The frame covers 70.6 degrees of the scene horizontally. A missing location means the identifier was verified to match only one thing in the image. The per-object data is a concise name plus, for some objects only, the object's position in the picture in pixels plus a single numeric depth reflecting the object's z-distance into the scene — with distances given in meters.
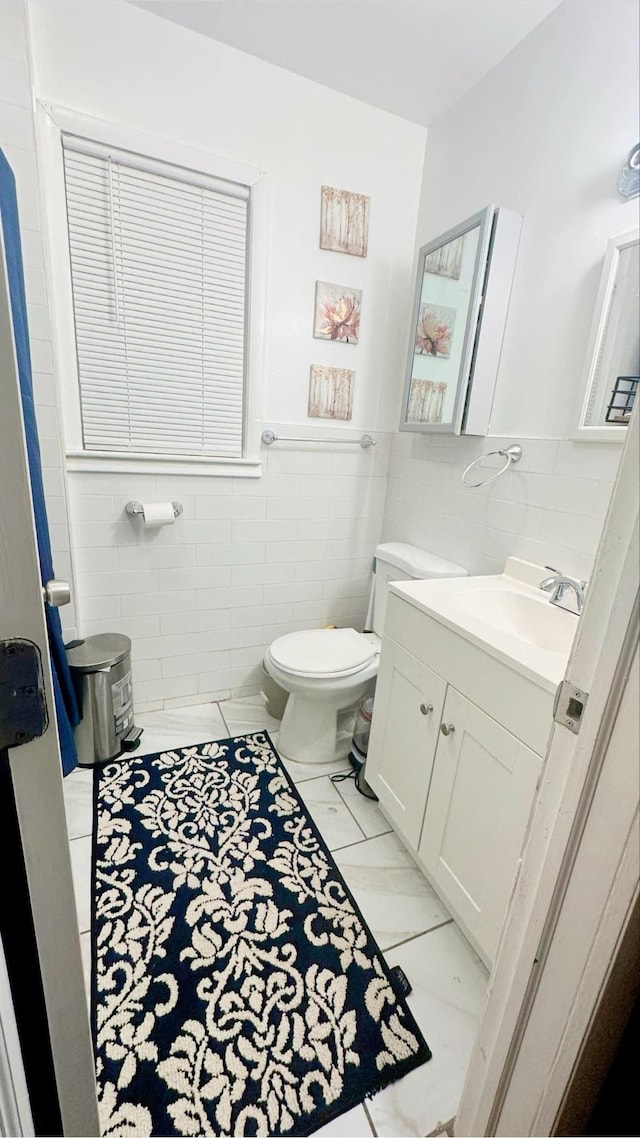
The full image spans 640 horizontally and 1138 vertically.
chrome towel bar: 1.92
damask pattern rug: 0.92
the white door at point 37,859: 0.39
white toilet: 1.69
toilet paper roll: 1.77
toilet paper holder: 1.78
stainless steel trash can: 1.68
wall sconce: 1.13
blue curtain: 0.67
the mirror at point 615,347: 1.16
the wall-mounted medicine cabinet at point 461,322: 1.46
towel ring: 1.50
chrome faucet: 1.24
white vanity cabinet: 0.98
